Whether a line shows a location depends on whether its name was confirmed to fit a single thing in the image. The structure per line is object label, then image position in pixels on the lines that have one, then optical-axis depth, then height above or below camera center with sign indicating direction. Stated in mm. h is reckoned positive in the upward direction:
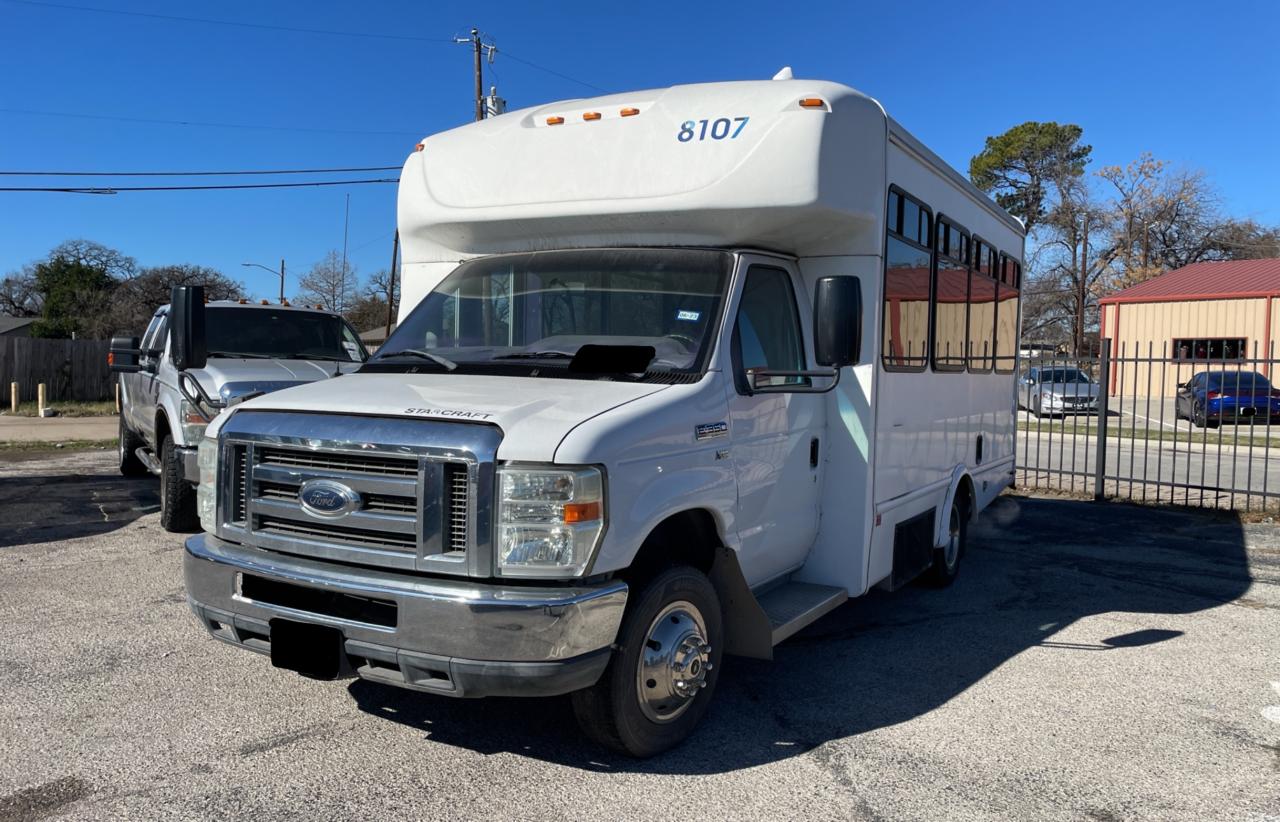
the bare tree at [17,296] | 68125 +4394
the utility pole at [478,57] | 27906 +9026
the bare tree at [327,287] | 52562 +4256
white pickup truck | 7895 -57
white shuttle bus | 3465 -226
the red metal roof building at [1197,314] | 33500 +2564
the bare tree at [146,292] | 48156 +3615
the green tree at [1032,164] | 54438 +12412
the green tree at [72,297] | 52281 +3538
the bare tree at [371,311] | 56500 +3280
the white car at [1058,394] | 21875 -311
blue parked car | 19641 -287
